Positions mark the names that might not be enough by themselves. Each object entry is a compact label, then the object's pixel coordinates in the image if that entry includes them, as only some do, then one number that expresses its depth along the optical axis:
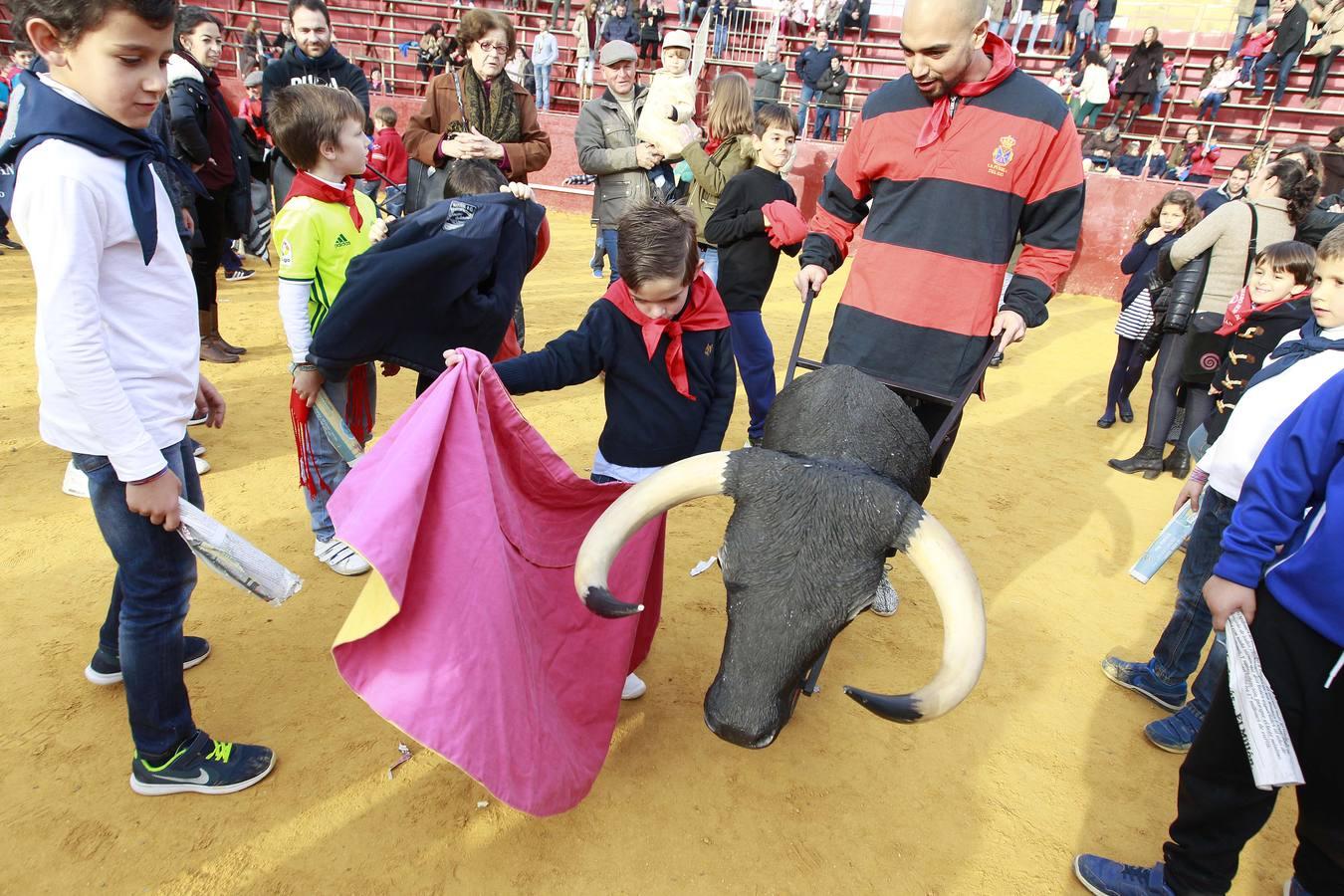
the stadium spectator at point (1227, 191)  7.57
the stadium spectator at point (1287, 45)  15.76
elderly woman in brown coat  4.50
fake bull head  1.99
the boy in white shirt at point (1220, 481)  2.56
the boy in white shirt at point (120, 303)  1.74
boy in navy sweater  2.64
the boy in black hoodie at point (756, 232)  4.74
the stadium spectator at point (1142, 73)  16.12
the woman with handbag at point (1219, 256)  4.78
